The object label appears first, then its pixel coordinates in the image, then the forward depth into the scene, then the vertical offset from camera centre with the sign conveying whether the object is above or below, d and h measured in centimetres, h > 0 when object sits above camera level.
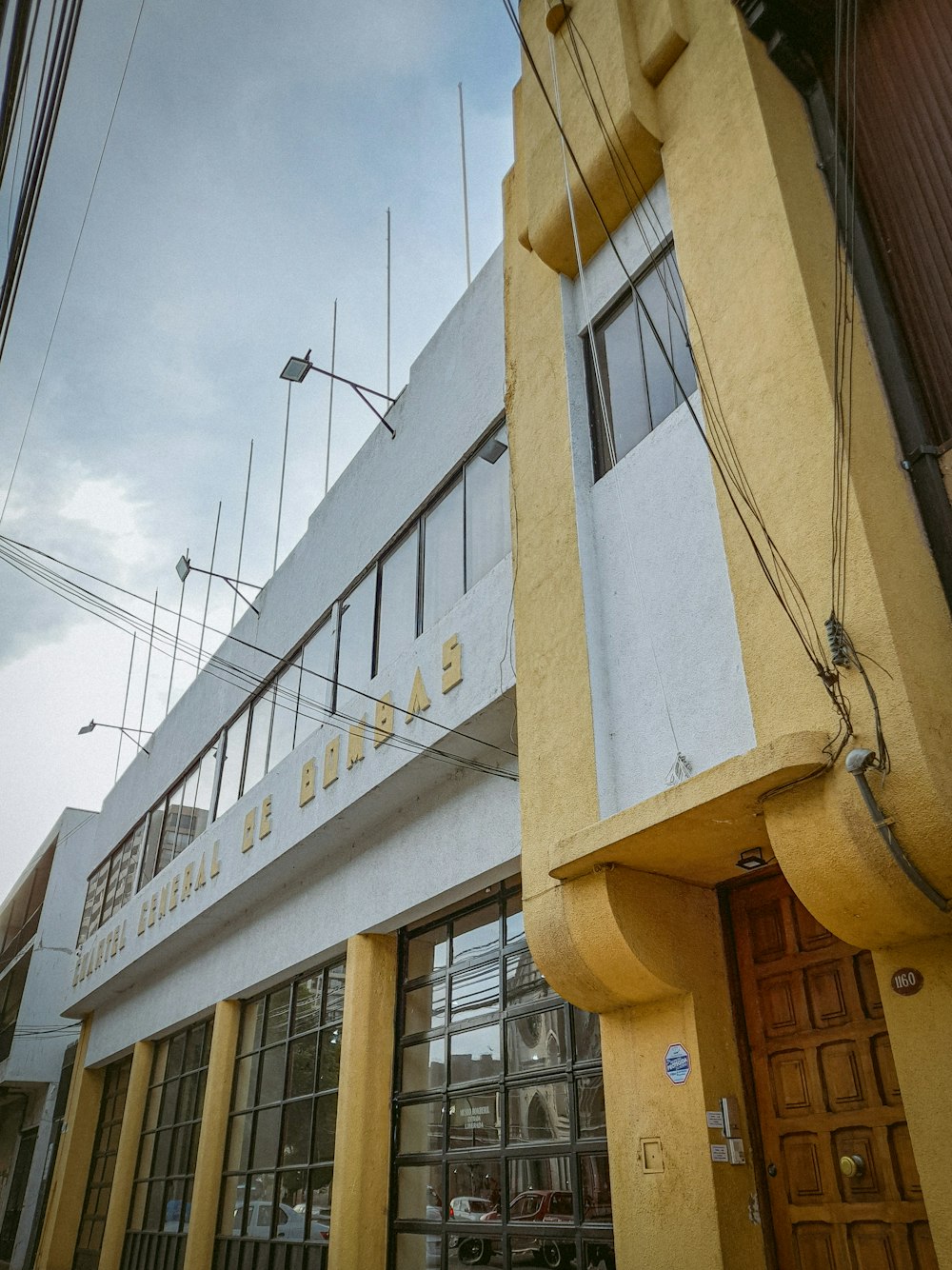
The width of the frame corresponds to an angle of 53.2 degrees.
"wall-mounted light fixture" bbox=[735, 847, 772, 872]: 519 +166
